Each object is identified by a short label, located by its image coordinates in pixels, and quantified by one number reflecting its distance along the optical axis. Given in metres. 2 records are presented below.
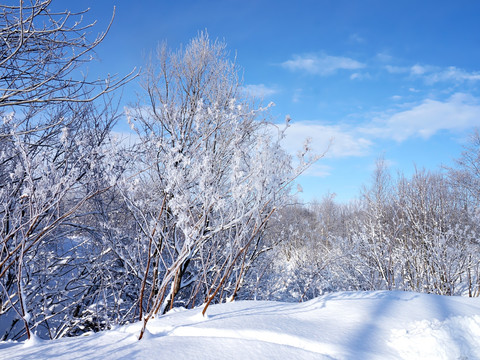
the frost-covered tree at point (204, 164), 2.76
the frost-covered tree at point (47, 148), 2.27
